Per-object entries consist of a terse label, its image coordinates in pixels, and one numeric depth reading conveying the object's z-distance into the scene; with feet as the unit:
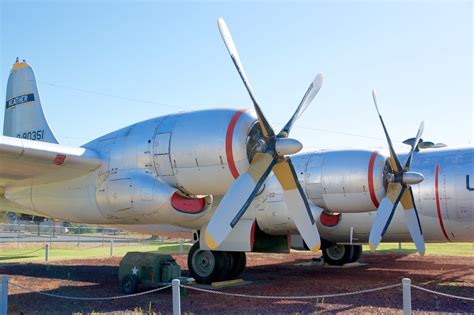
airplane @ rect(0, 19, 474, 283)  30.91
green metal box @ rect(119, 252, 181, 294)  35.35
